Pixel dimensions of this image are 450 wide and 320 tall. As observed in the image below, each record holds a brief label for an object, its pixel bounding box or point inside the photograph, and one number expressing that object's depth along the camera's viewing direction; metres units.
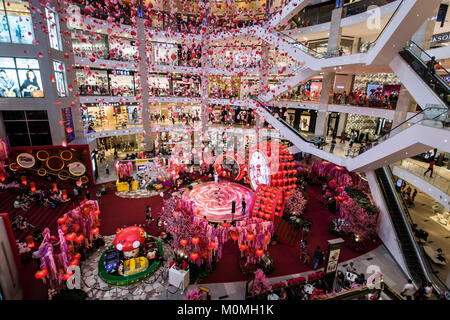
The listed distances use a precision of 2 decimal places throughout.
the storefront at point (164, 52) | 26.09
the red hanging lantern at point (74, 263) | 8.63
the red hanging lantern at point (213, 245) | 9.48
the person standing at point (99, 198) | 14.64
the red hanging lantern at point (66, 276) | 8.10
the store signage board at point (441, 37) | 14.47
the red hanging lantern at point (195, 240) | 9.23
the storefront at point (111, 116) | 22.49
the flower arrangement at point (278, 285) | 8.43
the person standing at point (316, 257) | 10.23
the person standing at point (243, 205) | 13.99
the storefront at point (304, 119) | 25.55
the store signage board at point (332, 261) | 8.38
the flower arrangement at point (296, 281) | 8.73
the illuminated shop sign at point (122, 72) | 23.92
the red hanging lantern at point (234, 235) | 9.70
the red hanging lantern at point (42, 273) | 7.65
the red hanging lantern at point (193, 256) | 9.20
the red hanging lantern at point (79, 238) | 9.56
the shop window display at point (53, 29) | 14.76
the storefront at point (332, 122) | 22.77
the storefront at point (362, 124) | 21.80
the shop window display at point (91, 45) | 21.33
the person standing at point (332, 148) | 15.14
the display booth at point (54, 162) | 15.05
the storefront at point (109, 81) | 21.85
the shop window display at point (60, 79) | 15.44
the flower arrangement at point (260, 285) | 7.96
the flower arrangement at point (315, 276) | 9.17
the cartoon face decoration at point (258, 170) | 13.58
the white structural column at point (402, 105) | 13.66
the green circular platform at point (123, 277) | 9.02
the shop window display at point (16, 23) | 12.95
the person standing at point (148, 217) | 12.93
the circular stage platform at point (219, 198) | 14.03
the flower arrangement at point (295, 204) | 13.86
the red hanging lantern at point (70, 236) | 9.22
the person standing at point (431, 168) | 10.94
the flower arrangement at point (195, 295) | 7.18
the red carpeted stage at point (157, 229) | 9.75
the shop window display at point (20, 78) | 13.55
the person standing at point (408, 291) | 8.22
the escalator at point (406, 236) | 9.61
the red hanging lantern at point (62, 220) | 9.55
